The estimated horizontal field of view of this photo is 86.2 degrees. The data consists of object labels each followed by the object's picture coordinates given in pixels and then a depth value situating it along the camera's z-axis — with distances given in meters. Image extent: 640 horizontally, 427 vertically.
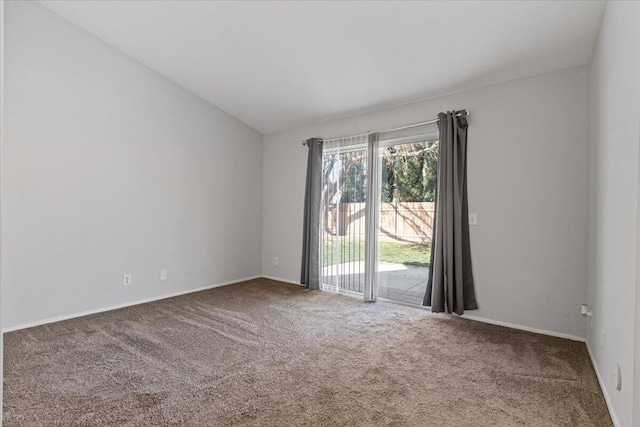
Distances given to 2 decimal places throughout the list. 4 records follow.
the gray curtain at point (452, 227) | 3.38
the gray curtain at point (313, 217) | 4.65
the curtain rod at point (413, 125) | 3.43
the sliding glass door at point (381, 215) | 3.83
